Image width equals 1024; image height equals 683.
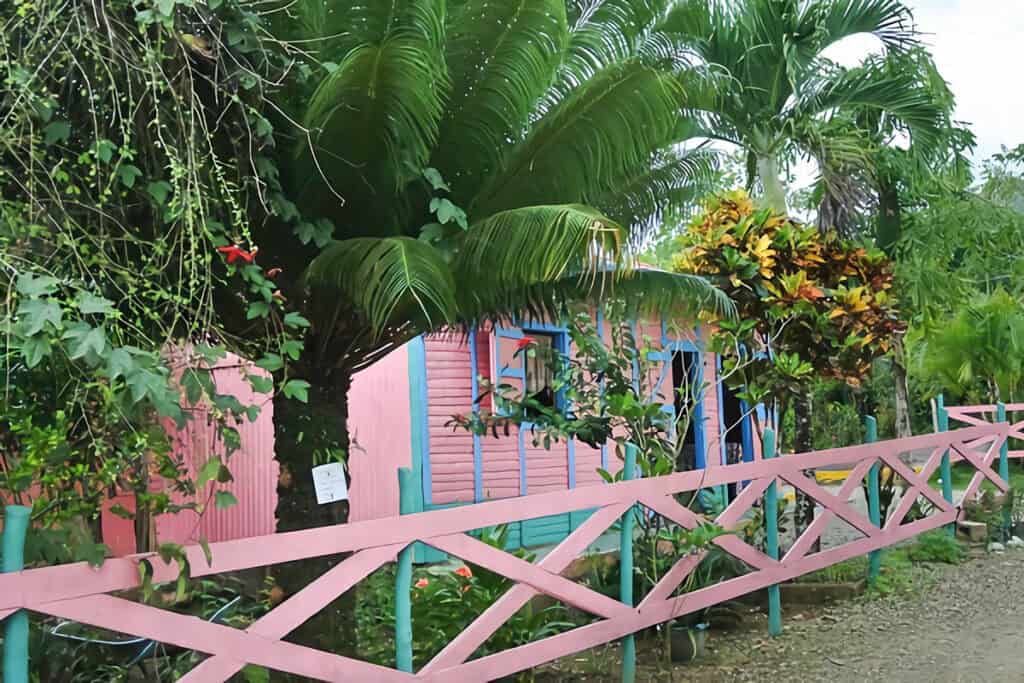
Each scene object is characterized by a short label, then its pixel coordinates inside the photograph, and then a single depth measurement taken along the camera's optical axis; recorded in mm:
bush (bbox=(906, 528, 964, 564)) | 9492
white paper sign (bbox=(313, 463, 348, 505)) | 5273
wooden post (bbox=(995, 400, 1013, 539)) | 11609
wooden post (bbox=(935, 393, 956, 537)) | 10094
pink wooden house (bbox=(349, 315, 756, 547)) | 9156
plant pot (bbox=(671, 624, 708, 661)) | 6273
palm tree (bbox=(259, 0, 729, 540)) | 4516
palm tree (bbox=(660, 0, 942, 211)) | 10016
